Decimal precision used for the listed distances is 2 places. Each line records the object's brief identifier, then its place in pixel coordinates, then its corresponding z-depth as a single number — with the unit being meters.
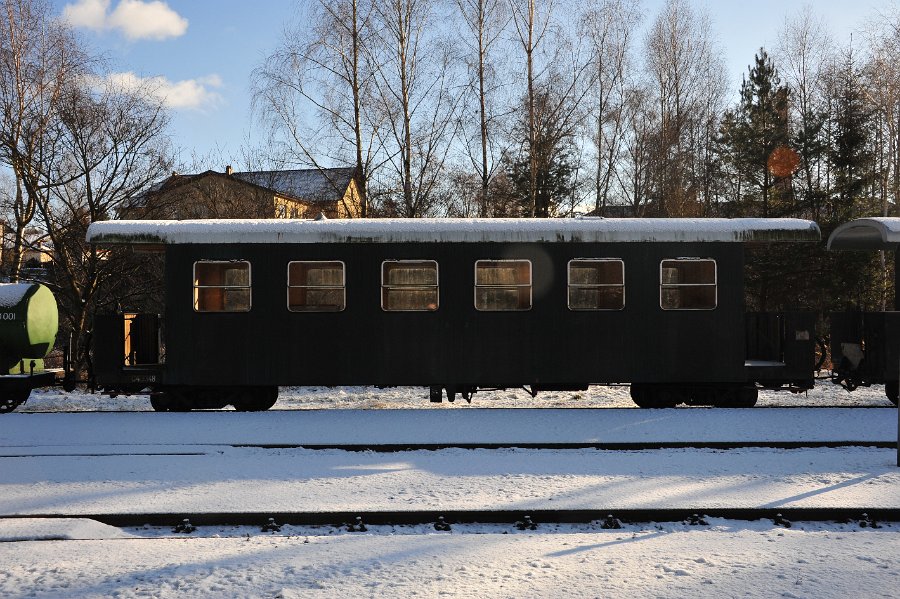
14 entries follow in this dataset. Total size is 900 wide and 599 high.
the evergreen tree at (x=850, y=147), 26.14
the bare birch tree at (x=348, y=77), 20.33
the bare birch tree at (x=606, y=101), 24.92
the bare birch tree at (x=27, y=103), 17.48
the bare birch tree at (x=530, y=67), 21.86
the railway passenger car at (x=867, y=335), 10.07
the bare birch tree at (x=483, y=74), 21.59
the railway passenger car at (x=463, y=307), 10.02
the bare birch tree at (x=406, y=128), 20.45
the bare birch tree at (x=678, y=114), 27.83
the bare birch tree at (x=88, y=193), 17.00
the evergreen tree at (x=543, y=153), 22.19
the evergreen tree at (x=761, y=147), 26.56
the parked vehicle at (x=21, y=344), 10.70
